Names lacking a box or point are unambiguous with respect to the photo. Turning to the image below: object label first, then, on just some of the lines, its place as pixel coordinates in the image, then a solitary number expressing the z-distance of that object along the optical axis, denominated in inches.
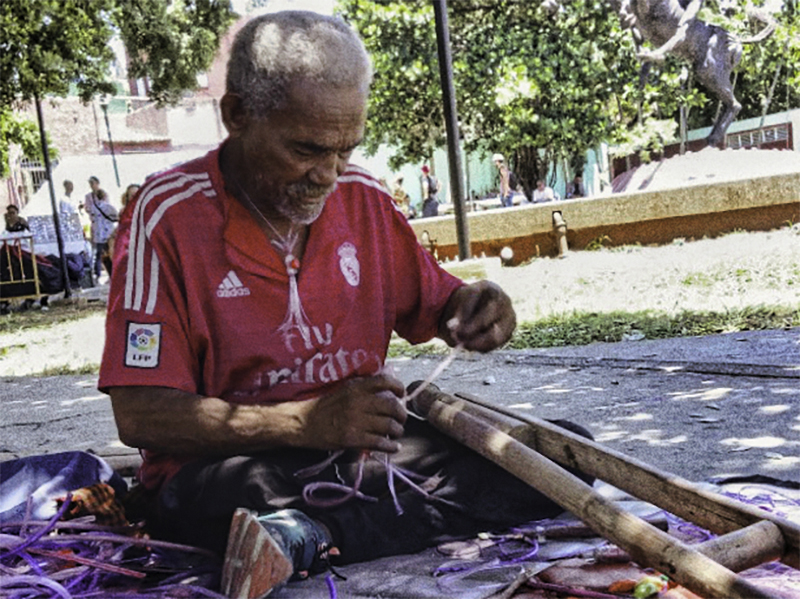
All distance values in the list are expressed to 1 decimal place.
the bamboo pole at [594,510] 64.6
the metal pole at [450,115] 325.7
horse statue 486.6
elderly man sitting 89.3
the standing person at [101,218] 617.9
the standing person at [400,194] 742.2
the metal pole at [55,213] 563.5
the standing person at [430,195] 738.8
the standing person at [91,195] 618.4
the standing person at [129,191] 380.2
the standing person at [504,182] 783.2
